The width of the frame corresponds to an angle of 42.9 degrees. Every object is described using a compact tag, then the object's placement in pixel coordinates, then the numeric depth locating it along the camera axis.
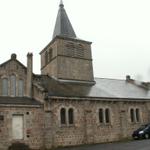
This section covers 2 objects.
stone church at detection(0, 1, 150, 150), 17.64
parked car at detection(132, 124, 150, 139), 19.88
